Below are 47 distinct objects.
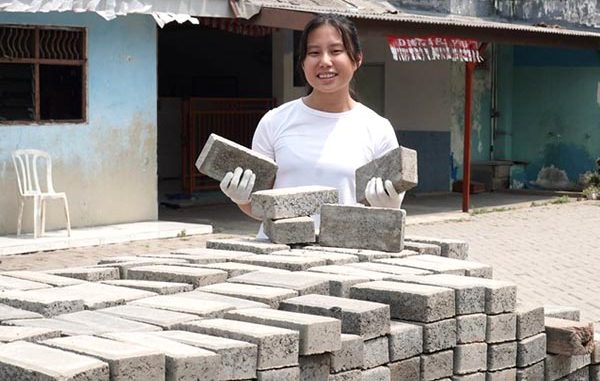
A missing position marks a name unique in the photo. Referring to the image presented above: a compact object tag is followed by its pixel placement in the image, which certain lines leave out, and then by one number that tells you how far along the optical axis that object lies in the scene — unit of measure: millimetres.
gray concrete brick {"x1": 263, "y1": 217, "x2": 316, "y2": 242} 5723
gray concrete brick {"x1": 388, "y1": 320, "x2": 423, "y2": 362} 4824
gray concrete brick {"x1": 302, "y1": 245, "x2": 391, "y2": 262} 5676
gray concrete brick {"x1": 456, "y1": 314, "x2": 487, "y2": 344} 5090
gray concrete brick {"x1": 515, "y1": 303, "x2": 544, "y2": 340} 5387
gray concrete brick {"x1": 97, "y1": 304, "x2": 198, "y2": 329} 4383
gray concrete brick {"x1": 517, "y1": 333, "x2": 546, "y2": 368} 5402
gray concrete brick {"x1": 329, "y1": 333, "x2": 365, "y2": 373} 4504
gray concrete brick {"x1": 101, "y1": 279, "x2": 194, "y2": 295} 5023
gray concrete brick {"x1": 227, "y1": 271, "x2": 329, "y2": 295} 4969
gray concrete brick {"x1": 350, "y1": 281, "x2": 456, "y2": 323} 4891
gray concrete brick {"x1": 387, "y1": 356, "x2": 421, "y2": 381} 4855
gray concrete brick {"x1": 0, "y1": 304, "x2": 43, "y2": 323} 4484
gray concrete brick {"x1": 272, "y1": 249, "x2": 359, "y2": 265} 5495
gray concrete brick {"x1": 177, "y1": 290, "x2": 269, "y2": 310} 4723
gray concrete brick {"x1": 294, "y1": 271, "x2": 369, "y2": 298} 5059
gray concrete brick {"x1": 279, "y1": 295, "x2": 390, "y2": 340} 4641
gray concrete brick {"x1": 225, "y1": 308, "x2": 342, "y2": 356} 4336
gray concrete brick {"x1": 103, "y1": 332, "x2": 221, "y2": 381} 3871
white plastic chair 13195
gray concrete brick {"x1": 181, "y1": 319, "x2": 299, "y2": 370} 4160
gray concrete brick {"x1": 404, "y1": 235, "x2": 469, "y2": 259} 6125
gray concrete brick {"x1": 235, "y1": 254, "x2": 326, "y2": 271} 5352
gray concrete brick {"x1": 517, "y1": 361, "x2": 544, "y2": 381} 5410
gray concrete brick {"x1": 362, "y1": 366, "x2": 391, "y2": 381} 4699
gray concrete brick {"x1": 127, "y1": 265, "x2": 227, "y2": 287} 5195
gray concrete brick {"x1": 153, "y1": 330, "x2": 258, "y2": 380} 4043
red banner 16669
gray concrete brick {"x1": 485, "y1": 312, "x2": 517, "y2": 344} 5219
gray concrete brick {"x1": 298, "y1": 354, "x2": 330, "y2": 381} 4406
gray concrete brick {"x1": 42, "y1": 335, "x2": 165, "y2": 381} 3711
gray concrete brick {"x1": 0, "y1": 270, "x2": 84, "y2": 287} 5203
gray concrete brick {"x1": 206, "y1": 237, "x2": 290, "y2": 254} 5730
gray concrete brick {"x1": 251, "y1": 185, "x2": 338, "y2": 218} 5539
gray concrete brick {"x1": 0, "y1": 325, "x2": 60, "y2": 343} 4090
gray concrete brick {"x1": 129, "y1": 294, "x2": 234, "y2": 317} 4551
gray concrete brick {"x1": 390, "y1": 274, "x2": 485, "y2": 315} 5059
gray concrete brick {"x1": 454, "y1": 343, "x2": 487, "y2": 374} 5121
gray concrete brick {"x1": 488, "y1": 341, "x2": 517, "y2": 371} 5281
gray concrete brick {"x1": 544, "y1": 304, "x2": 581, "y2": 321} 6102
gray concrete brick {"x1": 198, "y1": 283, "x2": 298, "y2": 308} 4793
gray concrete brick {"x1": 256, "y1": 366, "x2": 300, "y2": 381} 4186
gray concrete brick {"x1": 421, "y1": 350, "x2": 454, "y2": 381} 4988
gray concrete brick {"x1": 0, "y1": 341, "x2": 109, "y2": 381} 3574
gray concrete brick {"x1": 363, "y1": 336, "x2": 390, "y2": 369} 4691
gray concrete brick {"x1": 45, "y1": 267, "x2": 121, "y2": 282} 5426
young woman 5590
